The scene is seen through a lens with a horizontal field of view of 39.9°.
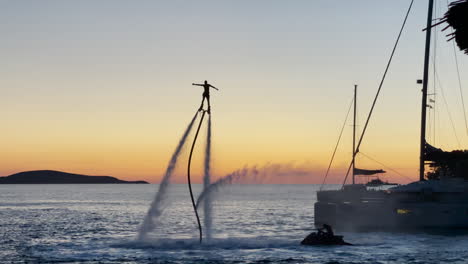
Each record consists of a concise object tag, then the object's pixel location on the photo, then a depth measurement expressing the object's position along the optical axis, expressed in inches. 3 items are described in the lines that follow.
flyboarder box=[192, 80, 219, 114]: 1495.6
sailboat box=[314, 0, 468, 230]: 2608.3
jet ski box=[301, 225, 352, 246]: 2225.6
